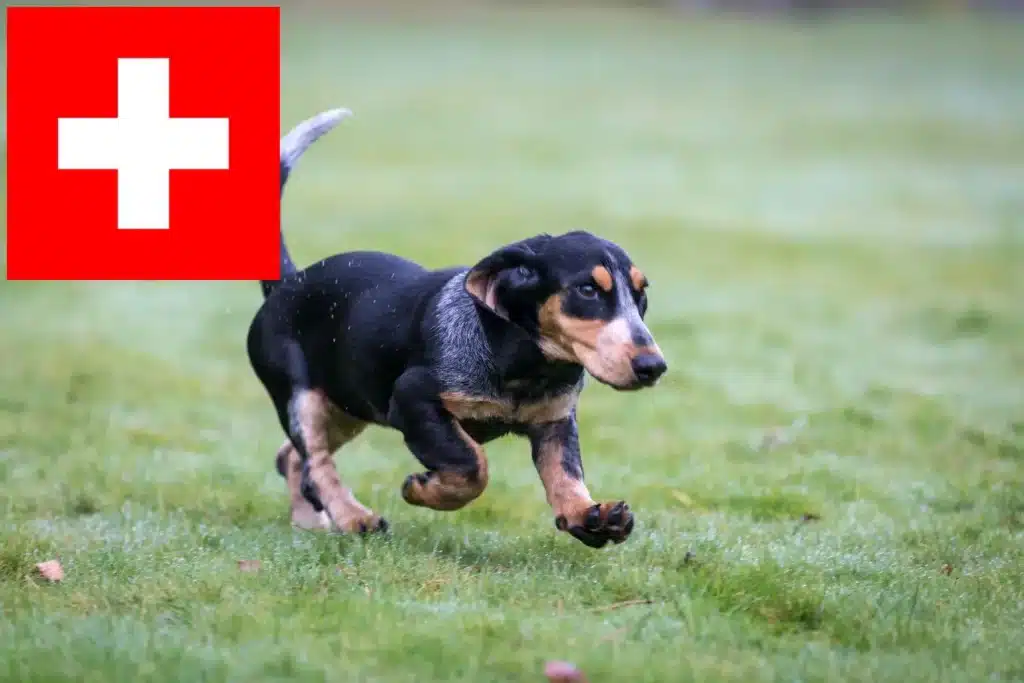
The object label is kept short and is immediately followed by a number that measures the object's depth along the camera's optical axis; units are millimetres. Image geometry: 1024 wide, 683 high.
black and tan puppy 11062
